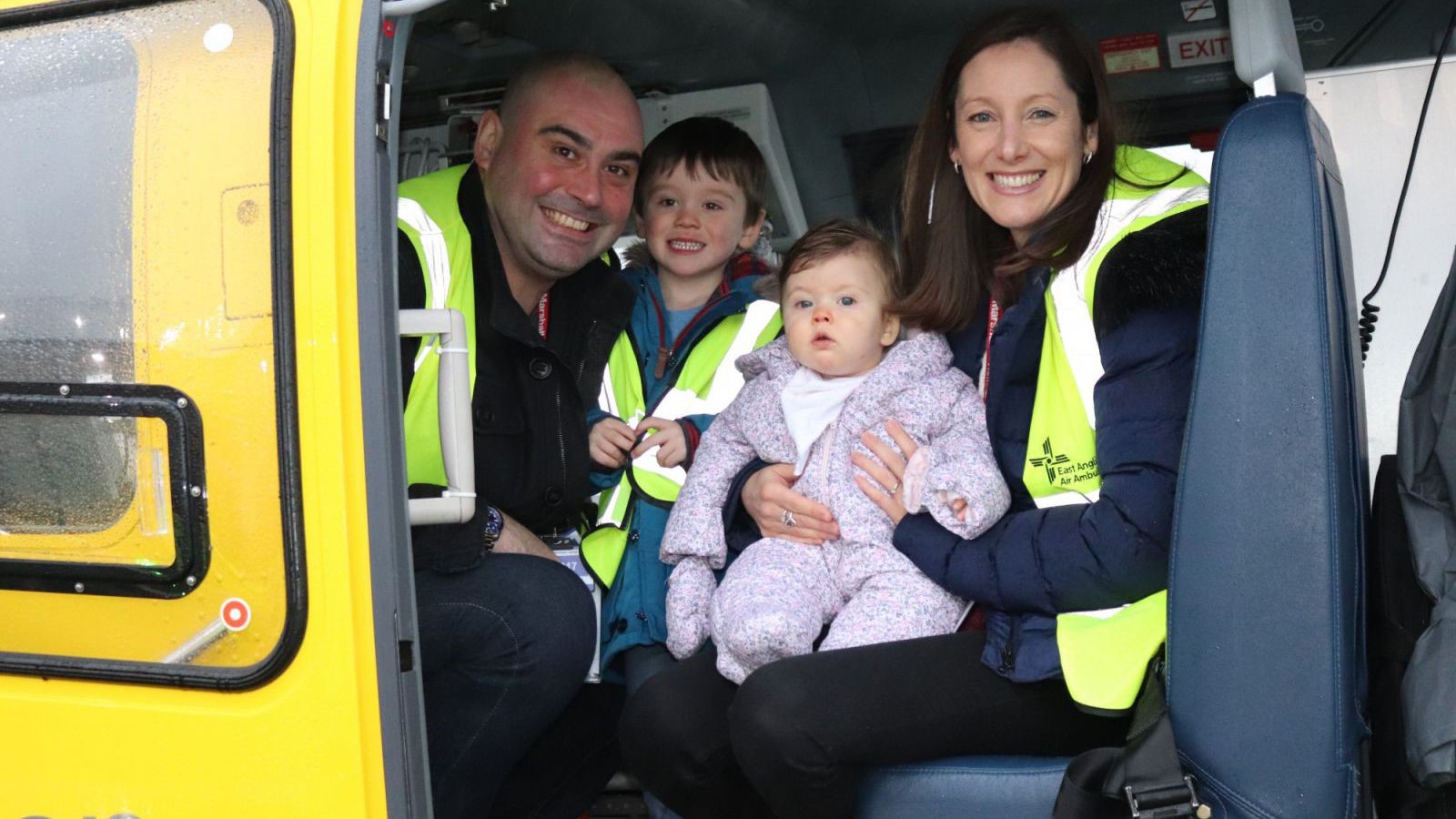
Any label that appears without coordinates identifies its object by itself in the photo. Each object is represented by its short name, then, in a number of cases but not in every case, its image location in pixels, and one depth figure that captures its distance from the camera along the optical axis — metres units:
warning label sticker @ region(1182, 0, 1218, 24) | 3.04
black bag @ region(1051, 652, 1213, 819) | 1.91
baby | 2.36
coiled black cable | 2.78
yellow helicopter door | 1.84
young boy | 2.75
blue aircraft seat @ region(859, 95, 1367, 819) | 1.88
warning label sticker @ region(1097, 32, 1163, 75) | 3.13
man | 2.49
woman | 2.09
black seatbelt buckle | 1.91
